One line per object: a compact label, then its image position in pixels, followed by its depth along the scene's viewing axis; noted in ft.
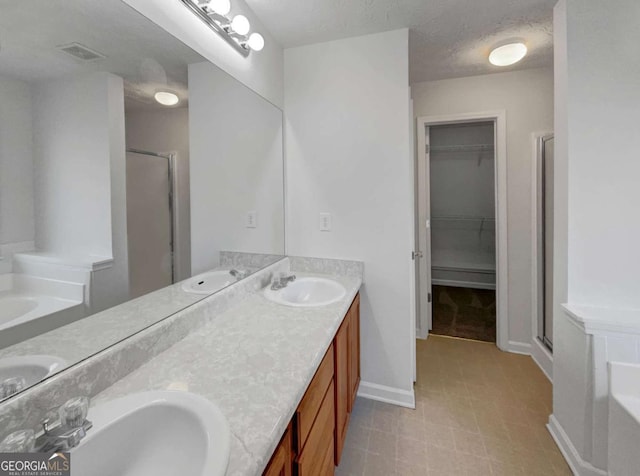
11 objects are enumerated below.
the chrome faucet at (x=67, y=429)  1.82
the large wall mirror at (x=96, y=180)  2.24
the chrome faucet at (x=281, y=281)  5.62
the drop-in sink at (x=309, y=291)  5.55
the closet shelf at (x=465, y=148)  13.15
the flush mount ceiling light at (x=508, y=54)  6.51
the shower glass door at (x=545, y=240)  7.46
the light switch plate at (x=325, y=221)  6.67
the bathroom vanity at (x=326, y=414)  2.62
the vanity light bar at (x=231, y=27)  4.06
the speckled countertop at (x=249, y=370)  2.10
